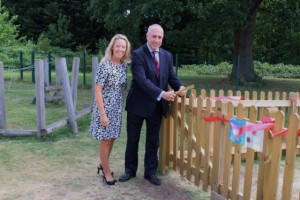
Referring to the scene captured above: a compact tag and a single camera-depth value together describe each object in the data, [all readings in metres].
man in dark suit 4.24
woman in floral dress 4.32
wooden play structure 6.39
